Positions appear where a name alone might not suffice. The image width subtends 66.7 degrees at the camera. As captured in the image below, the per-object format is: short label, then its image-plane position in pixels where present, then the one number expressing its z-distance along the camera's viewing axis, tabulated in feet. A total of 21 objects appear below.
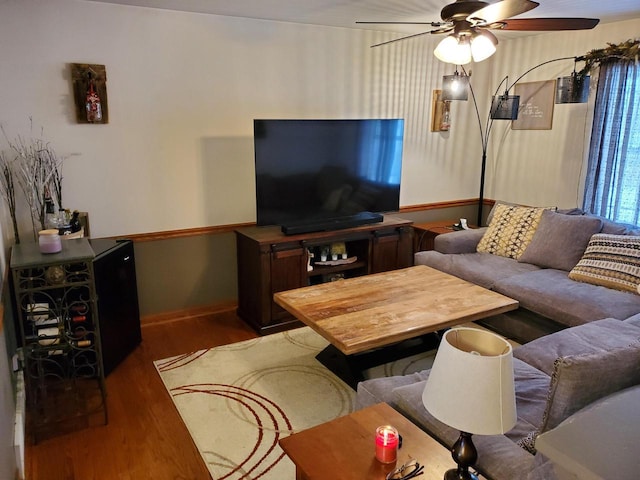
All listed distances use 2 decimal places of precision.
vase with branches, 10.19
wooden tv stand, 11.94
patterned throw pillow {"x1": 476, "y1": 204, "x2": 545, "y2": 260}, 13.20
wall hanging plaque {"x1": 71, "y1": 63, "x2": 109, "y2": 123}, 10.53
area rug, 7.70
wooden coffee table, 8.38
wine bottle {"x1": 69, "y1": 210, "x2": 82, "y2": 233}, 10.15
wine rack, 8.01
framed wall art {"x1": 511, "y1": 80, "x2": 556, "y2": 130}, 14.71
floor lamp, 12.82
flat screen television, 12.02
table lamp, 3.79
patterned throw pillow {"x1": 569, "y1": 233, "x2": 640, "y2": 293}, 10.59
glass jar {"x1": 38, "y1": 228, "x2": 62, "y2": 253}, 8.14
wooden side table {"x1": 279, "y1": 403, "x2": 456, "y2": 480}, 4.66
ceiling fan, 7.44
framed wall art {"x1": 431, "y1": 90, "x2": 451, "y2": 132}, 15.75
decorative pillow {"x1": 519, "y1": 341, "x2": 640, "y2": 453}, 4.63
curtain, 12.51
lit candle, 4.72
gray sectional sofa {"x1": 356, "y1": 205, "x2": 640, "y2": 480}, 4.75
